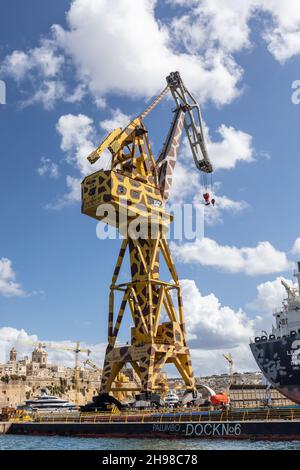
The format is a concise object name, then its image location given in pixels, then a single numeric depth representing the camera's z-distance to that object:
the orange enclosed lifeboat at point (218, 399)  52.47
